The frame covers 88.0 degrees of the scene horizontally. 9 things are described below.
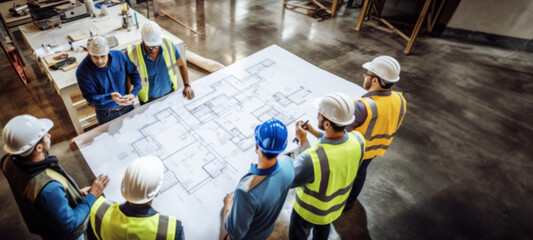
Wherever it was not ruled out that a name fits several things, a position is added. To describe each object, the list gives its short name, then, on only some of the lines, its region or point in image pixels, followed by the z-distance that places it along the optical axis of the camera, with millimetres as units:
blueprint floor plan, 2182
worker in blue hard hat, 1575
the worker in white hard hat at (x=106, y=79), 2562
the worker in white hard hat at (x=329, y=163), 1819
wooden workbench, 3201
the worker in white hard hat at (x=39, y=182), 1612
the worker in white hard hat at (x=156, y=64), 2775
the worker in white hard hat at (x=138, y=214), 1494
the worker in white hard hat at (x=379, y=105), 2322
